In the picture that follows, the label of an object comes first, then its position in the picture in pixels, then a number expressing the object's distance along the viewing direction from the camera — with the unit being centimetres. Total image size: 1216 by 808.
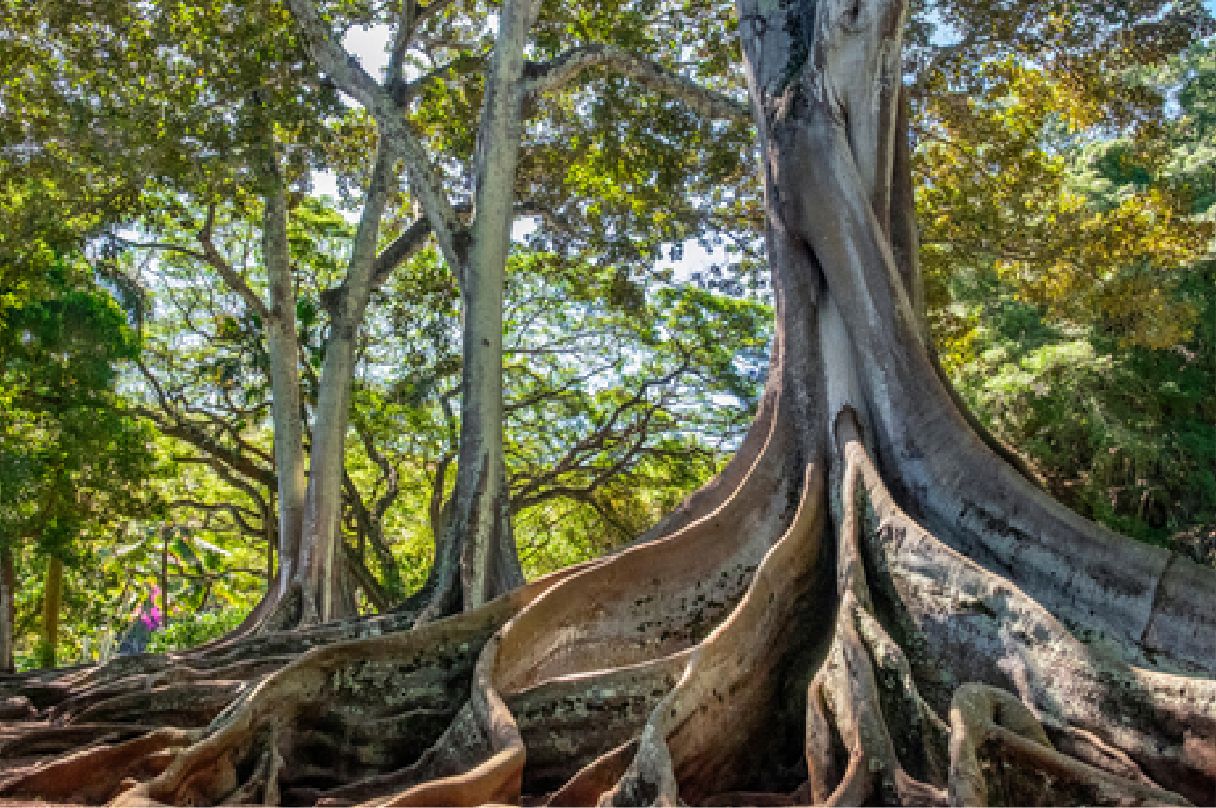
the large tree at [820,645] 269
